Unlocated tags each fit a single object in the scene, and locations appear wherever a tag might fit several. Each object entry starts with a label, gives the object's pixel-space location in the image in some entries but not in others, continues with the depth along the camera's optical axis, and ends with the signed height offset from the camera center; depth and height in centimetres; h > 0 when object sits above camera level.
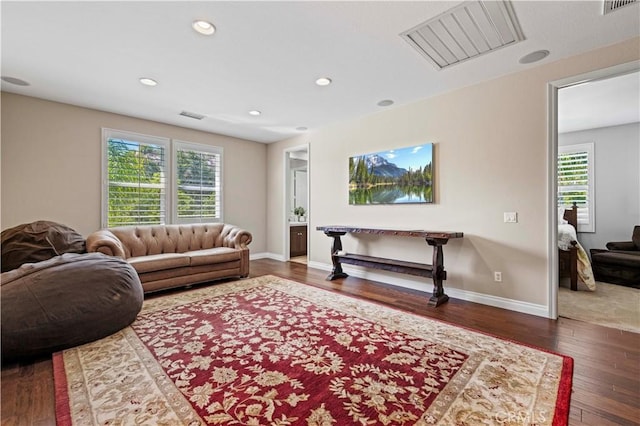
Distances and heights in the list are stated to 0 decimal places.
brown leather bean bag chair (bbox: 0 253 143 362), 199 -72
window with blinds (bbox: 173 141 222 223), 523 +54
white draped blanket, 385 -65
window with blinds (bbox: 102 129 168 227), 449 +52
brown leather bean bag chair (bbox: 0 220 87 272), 288 -36
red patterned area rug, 151 -107
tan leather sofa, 360 -60
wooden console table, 335 -68
